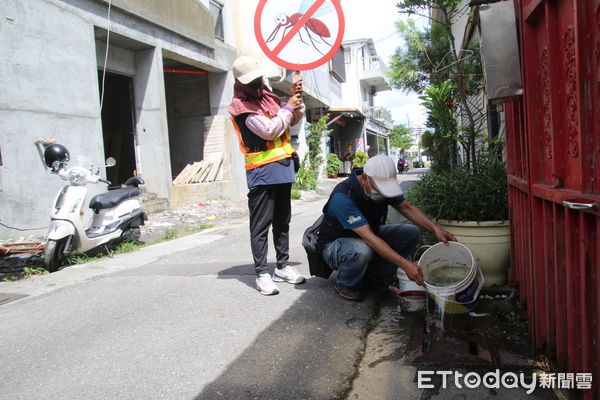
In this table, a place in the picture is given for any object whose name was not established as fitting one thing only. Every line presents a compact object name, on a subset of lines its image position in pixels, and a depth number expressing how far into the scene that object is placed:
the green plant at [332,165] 24.10
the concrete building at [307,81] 13.19
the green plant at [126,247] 6.25
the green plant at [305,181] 15.89
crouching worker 3.14
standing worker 3.51
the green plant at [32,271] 5.19
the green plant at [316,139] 20.31
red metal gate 1.66
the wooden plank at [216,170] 12.21
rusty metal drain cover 2.48
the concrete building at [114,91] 6.75
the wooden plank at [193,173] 11.73
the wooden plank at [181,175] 11.65
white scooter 5.24
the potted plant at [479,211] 3.48
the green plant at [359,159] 11.92
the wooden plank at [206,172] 11.98
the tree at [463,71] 5.84
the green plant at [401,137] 65.34
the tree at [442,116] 5.50
